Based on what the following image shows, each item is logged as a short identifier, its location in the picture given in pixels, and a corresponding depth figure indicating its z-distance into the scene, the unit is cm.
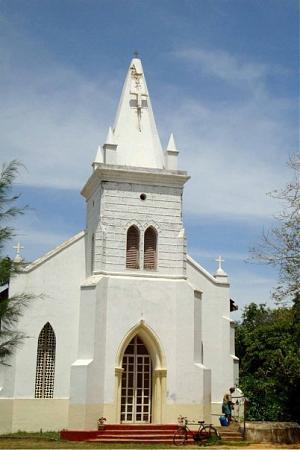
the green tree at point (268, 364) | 2964
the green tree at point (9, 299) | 1633
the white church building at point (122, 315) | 2578
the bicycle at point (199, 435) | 2320
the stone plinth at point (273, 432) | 2341
